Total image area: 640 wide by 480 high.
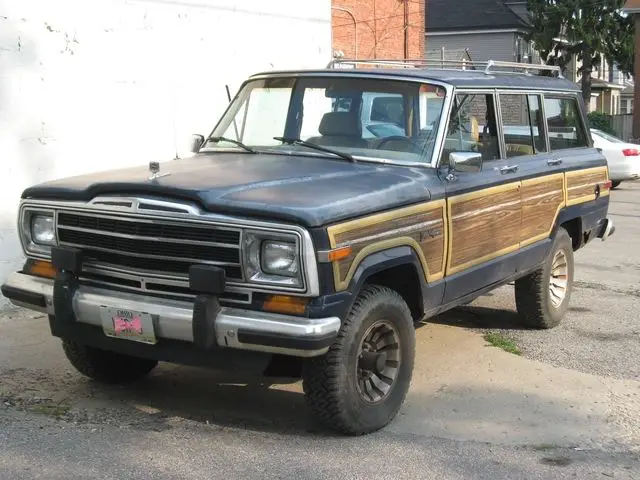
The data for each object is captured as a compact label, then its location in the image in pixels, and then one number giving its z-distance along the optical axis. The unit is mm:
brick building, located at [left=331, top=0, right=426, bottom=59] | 16969
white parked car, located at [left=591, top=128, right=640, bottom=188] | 18656
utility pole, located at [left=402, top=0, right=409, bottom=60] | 18625
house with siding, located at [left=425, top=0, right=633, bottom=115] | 39688
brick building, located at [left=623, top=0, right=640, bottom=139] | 33281
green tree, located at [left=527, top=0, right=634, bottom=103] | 38594
